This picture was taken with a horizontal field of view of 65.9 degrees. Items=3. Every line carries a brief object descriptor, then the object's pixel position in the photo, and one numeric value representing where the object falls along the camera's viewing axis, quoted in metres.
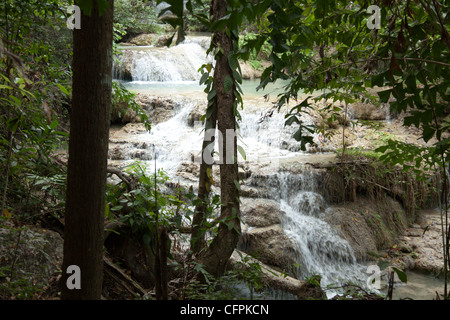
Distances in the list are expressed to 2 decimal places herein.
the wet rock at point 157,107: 10.15
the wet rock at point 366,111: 10.23
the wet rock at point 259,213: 6.15
